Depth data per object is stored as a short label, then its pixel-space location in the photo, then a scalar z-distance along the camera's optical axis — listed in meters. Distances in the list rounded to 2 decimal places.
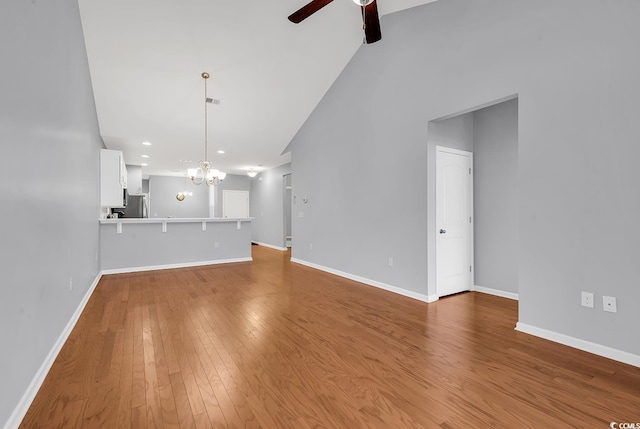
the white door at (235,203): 11.02
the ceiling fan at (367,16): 2.42
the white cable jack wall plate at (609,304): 2.28
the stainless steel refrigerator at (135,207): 6.88
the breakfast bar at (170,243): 5.49
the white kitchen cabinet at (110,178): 5.58
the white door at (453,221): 3.88
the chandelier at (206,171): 5.05
